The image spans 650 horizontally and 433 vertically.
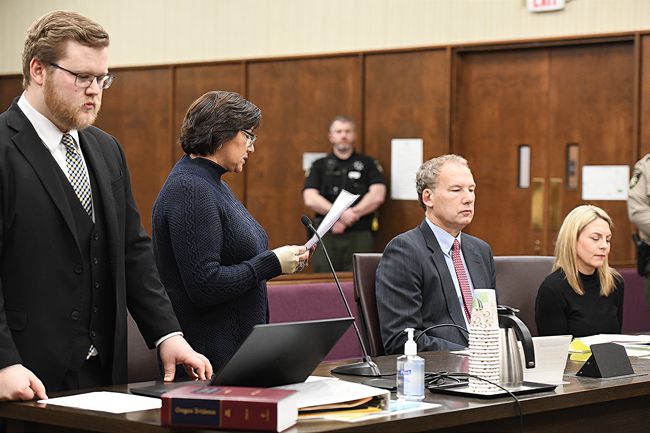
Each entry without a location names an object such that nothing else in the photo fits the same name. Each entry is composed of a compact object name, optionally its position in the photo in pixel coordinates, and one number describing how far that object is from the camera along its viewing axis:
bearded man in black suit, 2.90
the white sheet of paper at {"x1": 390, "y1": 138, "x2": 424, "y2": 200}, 9.32
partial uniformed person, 6.86
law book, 2.30
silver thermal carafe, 3.02
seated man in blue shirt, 4.18
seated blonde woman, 4.88
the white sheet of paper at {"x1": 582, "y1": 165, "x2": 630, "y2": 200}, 8.32
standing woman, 3.50
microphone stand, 3.24
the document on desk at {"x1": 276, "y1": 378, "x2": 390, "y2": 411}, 2.56
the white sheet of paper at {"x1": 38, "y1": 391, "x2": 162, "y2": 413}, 2.60
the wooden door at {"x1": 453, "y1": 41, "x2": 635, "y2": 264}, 8.40
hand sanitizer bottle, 2.80
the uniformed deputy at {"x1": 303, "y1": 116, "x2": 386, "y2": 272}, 9.17
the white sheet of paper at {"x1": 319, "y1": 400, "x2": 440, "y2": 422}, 2.49
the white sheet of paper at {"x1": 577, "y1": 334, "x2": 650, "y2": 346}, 4.16
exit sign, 8.53
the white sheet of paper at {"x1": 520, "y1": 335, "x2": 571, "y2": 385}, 3.13
